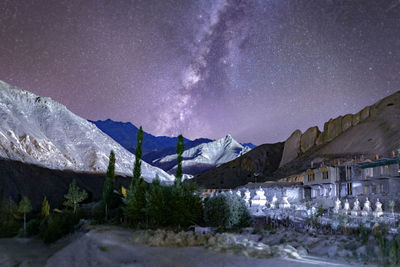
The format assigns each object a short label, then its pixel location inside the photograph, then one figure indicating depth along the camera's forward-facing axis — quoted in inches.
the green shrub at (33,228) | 1328.0
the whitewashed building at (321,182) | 1459.2
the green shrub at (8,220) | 1404.8
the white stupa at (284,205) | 828.0
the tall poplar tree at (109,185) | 1195.3
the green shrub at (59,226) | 1052.5
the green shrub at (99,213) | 1092.9
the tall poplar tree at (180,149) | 1129.7
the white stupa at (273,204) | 869.8
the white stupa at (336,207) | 791.1
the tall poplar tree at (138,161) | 1165.6
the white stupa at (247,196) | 951.2
